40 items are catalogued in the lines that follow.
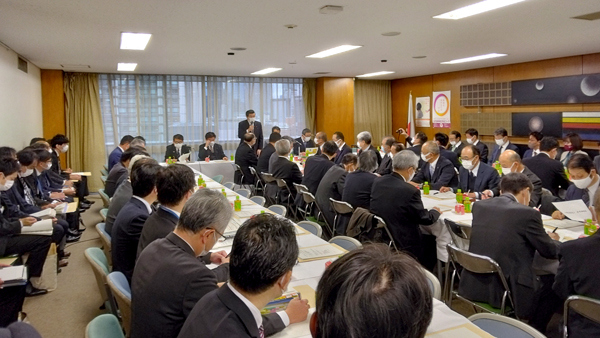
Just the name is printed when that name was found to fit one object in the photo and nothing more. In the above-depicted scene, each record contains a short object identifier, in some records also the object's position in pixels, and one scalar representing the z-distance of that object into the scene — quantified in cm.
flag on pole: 1274
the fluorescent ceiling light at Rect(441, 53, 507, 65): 843
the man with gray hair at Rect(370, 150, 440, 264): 400
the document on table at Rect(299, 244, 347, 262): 297
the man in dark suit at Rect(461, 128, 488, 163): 905
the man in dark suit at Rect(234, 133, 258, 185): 873
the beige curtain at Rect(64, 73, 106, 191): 1047
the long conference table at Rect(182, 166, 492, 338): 190
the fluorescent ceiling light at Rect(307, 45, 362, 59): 715
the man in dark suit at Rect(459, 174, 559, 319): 296
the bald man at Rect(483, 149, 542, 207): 470
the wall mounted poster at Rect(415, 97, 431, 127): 1262
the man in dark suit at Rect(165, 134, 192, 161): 1027
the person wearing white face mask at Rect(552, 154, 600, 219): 411
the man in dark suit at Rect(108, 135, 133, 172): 823
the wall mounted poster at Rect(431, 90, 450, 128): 1191
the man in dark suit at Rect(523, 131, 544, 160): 785
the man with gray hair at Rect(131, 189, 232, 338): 186
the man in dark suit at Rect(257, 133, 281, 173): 814
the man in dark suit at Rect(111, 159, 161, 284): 297
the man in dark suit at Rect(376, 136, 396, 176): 720
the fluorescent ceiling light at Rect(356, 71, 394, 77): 1156
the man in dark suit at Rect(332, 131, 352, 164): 850
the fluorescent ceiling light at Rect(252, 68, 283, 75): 1034
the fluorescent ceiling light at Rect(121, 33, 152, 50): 582
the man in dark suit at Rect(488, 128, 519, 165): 861
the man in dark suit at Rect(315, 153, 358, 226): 529
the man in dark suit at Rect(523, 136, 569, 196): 573
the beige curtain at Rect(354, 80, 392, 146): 1360
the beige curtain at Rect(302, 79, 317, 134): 1287
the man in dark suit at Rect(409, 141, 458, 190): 577
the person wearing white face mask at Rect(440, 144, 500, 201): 520
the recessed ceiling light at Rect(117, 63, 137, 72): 899
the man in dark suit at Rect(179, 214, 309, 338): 143
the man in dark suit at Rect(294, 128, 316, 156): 1118
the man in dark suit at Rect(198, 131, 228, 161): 1055
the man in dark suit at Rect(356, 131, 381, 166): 782
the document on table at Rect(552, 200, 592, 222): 375
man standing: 1009
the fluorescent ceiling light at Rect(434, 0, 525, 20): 442
